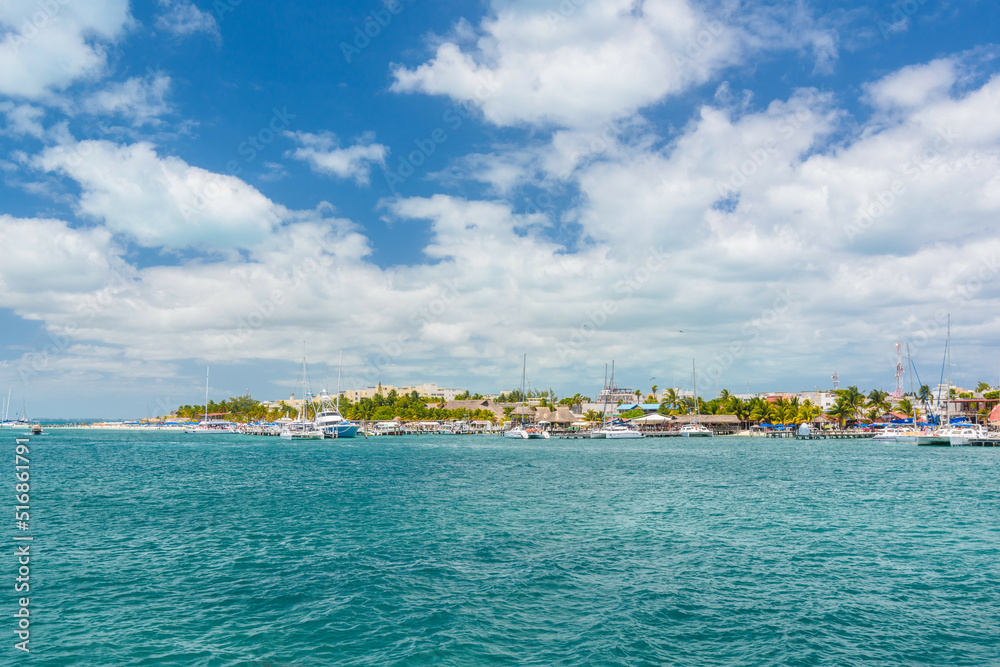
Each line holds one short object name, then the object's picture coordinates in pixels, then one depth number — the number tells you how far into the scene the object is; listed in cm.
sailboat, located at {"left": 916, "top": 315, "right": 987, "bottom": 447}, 10762
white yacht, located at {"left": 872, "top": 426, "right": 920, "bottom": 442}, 12412
